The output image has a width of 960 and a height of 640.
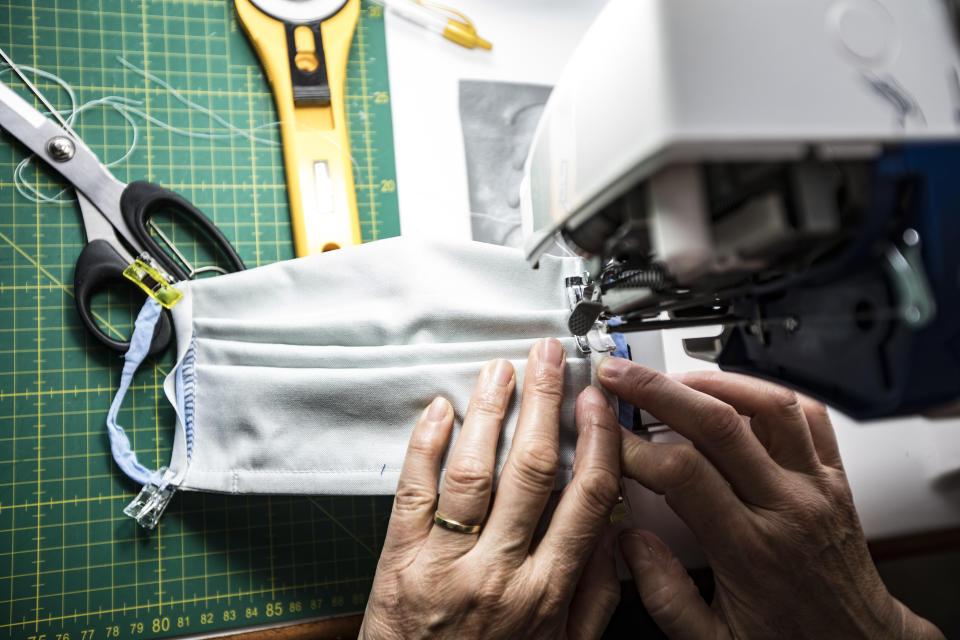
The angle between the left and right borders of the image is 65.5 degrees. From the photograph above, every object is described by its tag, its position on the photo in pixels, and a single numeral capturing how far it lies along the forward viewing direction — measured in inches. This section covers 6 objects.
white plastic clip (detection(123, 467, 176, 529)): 13.3
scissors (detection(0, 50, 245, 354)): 13.6
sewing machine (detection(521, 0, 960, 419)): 7.4
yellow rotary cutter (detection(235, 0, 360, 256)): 14.3
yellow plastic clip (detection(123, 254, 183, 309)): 13.1
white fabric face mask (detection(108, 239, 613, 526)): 12.1
